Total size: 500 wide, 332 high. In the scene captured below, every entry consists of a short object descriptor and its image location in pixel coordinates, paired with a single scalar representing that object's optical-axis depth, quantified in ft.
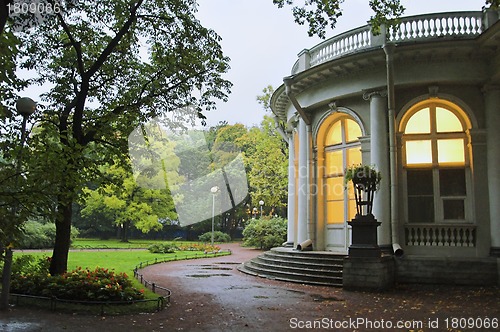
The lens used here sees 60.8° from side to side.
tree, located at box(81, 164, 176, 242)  112.27
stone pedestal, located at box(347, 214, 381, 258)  37.04
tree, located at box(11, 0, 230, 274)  34.63
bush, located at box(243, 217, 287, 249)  91.97
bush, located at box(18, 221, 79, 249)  84.84
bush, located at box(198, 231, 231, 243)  122.72
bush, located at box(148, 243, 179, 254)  83.10
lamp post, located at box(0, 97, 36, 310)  26.12
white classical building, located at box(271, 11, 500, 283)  40.42
